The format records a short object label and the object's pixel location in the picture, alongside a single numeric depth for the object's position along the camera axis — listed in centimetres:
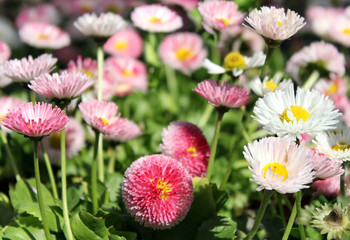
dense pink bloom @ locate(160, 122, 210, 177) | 63
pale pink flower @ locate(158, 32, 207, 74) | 96
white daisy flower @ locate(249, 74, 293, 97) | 62
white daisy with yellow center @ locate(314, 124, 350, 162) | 58
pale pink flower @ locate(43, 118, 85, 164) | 73
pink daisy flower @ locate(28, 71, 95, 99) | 58
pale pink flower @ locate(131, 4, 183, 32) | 76
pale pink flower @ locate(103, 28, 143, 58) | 99
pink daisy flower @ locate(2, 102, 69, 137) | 54
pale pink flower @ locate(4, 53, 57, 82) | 61
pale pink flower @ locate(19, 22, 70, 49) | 78
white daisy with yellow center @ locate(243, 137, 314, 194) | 53
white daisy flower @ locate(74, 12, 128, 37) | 67
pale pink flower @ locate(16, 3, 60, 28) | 111
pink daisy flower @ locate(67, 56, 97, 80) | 71
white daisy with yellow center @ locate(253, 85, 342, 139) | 56
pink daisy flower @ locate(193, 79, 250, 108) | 59
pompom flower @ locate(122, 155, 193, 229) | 57
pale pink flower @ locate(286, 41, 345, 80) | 78
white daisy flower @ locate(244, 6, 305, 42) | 58
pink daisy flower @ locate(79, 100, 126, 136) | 60
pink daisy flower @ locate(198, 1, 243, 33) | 67
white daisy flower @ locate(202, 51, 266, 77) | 67
